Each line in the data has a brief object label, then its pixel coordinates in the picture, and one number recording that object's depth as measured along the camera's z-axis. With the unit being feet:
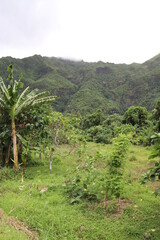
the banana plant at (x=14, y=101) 25.59
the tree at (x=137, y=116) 86.53
